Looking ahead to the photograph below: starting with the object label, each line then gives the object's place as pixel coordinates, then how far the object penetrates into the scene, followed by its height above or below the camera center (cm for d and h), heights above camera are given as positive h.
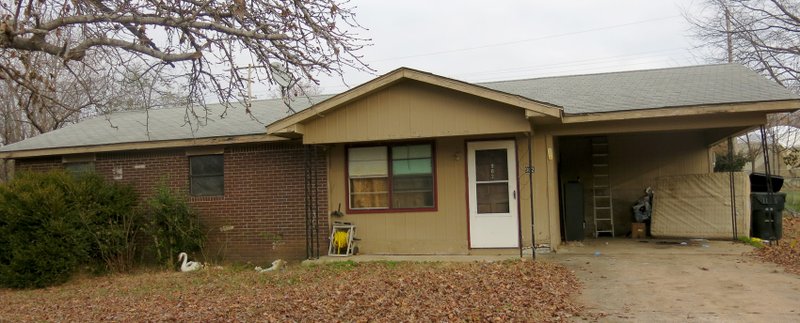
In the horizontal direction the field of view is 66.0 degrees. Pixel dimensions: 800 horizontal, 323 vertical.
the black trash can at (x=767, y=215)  1145 -62
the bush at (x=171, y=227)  1180 -55
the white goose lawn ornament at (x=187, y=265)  1125 -123
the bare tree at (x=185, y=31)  629 +182
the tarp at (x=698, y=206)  1195 -45
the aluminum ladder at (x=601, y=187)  1407 -1
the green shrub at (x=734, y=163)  1825 +61
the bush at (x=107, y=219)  1161 -36
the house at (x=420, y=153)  1021 +81
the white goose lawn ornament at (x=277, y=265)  1096 -124
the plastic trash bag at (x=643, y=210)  1335 -53
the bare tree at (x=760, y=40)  2198 +528
